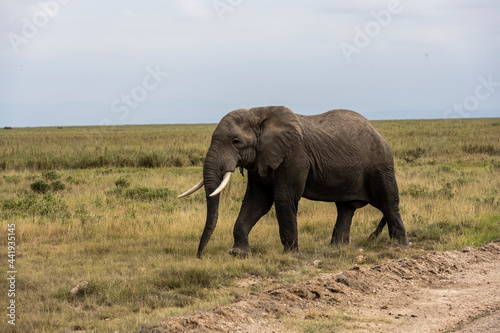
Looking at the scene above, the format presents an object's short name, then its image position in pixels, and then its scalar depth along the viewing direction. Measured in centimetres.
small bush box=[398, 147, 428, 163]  2805
